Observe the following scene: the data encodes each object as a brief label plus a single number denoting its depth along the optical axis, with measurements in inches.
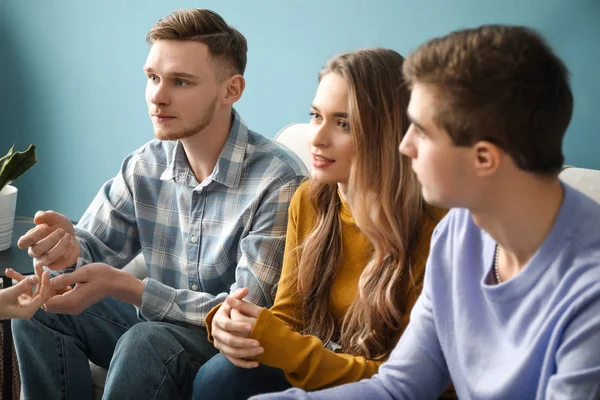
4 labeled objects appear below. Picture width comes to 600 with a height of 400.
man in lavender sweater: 42.9
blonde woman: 63.2
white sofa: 67.1
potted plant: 85.6
